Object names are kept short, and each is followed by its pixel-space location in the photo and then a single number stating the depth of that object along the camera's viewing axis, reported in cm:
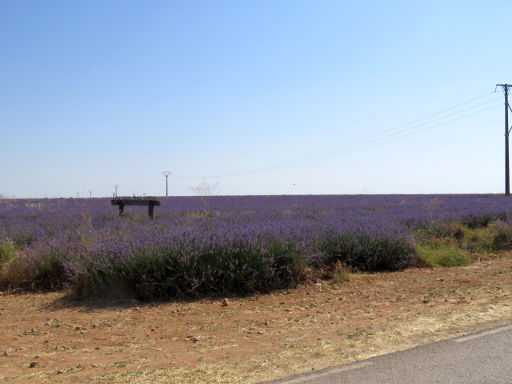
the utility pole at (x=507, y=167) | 3098
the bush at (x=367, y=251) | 878
